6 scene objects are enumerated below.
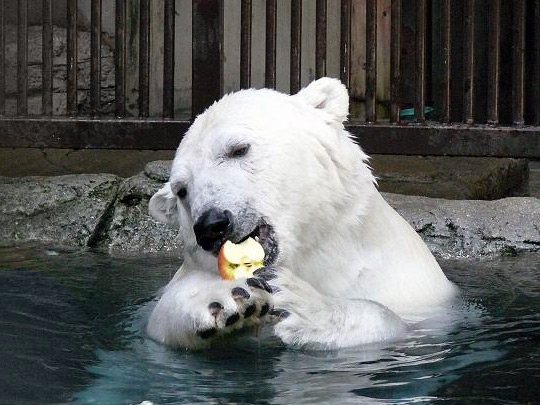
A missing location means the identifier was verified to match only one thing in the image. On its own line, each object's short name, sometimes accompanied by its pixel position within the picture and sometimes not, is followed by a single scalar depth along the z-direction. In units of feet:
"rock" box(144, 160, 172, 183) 36.14
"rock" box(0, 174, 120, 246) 35.22
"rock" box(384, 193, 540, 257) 32.58
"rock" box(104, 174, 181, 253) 34.58
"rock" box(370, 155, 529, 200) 39.60
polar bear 19.83
